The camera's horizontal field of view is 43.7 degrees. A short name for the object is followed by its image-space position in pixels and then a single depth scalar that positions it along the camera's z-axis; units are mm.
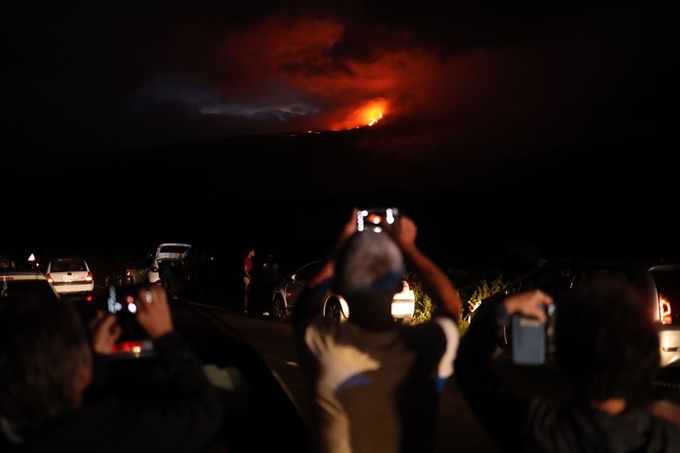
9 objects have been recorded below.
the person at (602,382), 2301
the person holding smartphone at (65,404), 2191
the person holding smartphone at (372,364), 2834
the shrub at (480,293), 16391
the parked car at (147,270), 29266
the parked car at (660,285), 9625
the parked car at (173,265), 26859
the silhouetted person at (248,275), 23422
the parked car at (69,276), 28531
